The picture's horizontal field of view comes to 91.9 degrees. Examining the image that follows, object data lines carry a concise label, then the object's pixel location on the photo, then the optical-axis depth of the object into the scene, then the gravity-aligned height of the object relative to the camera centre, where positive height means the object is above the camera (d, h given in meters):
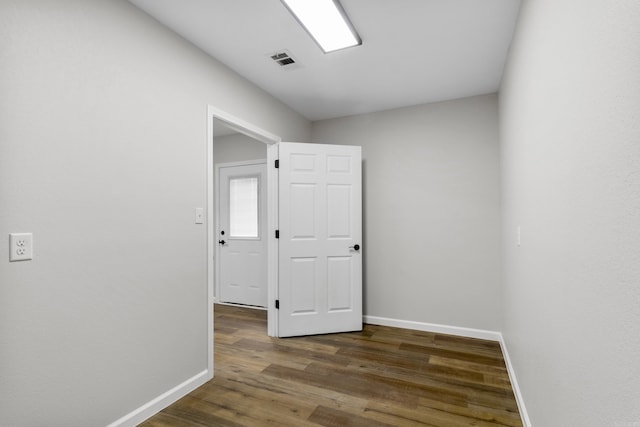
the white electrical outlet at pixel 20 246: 1.36 -0.13
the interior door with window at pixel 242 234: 4.50 -0.27
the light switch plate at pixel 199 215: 2.33 +0.01
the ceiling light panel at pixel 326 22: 1.90 +1.30
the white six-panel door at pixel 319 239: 3.31 -0.25
